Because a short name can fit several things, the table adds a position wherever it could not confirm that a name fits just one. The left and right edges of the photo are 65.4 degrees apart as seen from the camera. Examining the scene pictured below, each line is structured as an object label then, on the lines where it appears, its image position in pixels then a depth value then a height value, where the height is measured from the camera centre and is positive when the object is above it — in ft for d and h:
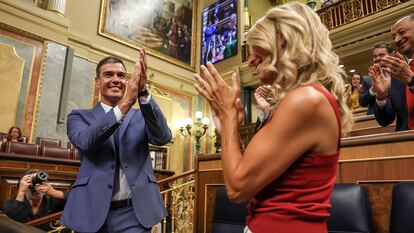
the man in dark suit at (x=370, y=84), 9.21 +2.87
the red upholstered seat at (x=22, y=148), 16.60 +1.02
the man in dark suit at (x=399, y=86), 7.04 +1.92
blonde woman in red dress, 2.47 +0.31
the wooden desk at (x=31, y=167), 13.02 -0.06
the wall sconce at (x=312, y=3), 27.68 +14.28
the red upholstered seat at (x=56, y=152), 18.17 +0.91
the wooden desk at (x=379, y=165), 6.05 +0.14
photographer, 9.39 -1.02
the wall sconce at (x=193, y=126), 24.34 +3.65
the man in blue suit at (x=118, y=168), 4.34 +0.02
